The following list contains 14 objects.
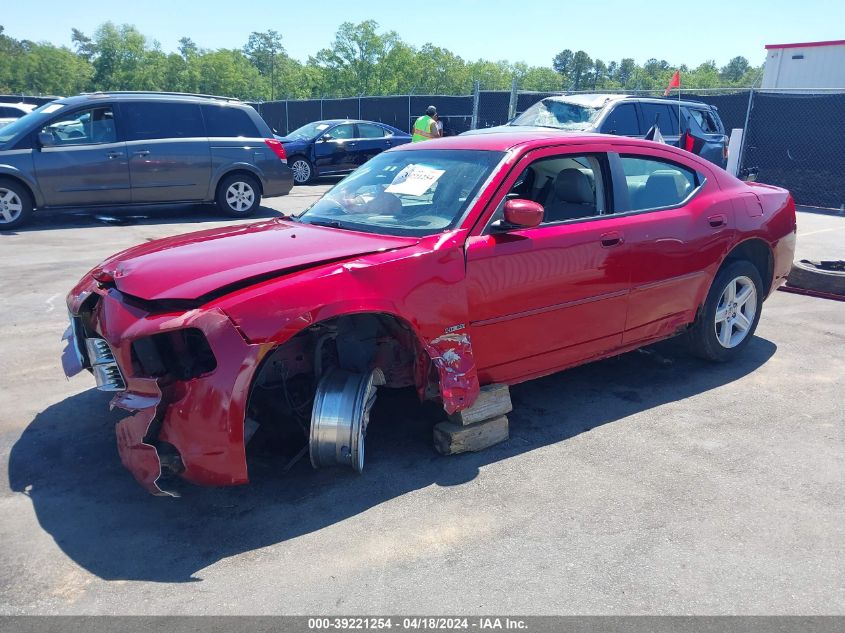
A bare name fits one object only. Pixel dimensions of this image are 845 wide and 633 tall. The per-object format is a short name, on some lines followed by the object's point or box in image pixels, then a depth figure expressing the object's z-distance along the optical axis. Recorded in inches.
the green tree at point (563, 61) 5221.5
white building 902.4
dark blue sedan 649.0
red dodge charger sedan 118.8
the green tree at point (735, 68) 5260.8
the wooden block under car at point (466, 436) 146.7
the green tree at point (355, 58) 2930.6
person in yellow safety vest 495.8
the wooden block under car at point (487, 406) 147.0
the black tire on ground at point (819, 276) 271.9
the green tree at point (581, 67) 4980.3
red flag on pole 539.4
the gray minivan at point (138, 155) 384.2
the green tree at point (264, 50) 3792.6
